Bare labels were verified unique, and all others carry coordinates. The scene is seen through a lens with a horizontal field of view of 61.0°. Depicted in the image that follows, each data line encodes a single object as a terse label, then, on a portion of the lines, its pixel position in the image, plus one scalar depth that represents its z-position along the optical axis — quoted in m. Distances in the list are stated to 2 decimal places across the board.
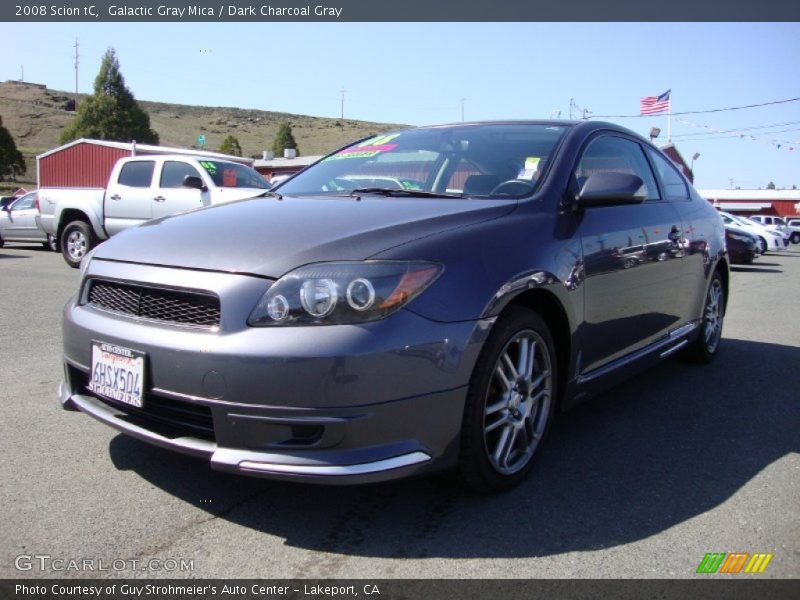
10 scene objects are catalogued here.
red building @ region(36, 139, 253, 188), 26.84
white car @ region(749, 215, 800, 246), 42.69
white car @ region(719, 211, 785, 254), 22.23
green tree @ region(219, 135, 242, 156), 61.25
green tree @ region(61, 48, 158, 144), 56.97
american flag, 30.72
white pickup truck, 10.91
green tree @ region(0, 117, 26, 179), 53.53
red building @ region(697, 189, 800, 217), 63.34
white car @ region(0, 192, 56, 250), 15.18
